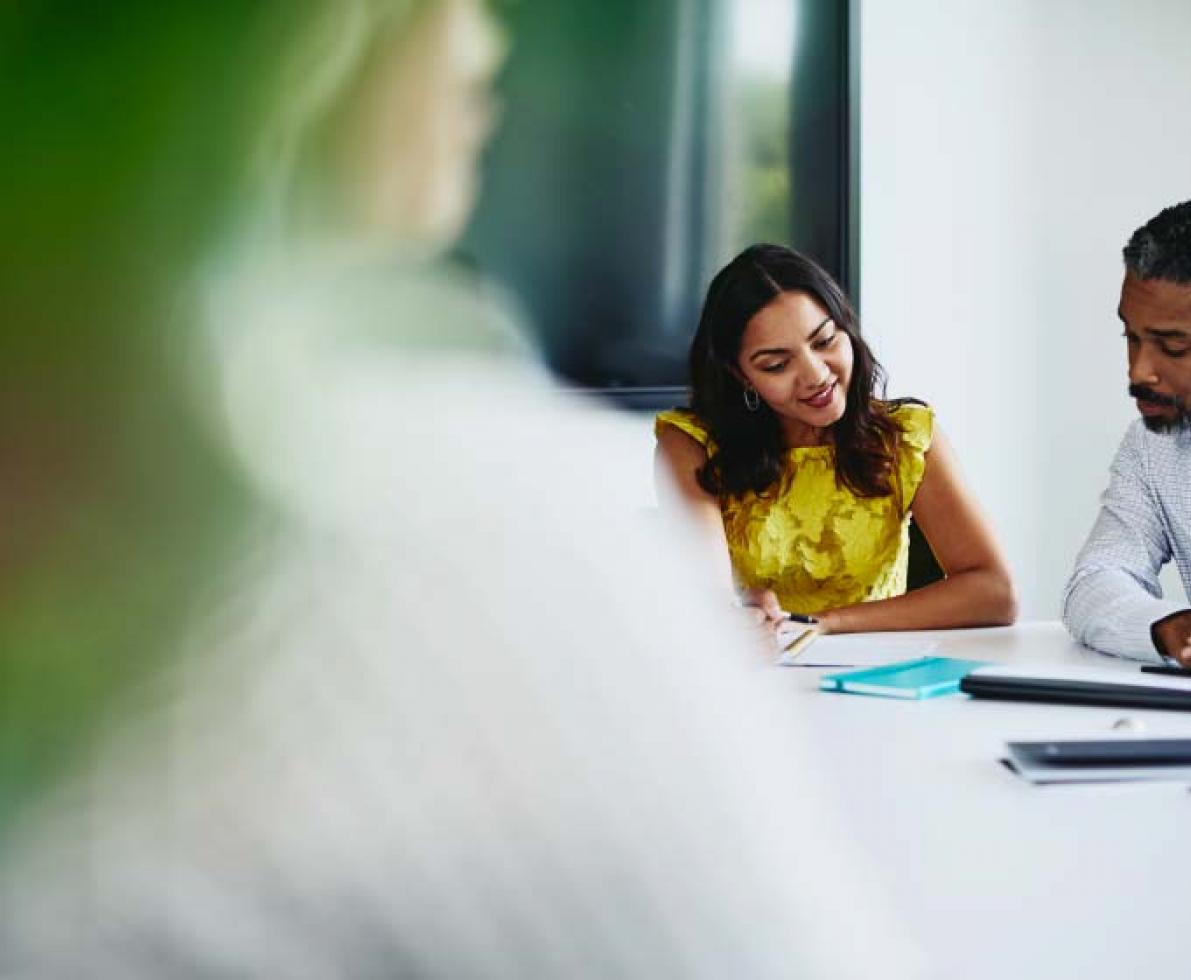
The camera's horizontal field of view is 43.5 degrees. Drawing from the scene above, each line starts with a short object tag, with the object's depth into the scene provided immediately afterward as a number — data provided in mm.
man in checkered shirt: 1348
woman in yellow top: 1867
